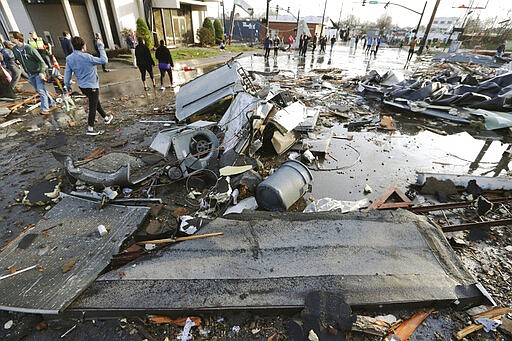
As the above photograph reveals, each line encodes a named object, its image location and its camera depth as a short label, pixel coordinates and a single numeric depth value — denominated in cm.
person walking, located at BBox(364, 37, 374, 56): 2407
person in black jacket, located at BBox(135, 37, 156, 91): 839
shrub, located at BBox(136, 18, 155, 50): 1477
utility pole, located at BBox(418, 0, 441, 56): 2179
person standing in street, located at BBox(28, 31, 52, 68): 862
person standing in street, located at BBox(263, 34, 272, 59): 1989
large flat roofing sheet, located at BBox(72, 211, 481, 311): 226
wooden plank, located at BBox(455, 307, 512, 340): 213
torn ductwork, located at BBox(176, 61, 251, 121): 588
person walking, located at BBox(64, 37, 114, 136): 509
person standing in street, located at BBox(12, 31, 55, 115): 614
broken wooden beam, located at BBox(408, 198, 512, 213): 357
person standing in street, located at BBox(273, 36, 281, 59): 2068
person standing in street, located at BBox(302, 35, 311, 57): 2172
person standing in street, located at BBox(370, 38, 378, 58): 2460
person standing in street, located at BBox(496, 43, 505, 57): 2017
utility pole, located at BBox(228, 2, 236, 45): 2719
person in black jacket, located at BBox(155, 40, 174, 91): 888
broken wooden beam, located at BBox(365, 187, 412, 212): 363
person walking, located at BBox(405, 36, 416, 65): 2004
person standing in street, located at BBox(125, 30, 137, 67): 1351
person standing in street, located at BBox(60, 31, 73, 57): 988
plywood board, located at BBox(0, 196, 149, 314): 221
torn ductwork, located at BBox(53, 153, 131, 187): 367
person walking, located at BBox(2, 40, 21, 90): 780
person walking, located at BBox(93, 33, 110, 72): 1222
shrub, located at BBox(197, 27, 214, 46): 2289
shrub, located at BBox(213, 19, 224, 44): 2564
